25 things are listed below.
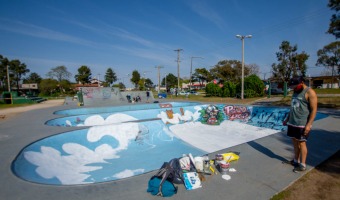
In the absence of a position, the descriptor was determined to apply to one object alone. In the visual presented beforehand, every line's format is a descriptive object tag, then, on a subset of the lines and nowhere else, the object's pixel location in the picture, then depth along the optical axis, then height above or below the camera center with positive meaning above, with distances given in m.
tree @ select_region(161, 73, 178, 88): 106.44 +6.43
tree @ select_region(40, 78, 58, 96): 52.50 +1.66
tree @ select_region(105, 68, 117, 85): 80.06 +6.59
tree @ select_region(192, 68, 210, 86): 74.25 +6.73
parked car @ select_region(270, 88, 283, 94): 31.71 -0.50
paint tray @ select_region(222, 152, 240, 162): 3.84 -1.48
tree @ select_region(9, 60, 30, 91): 55.64 +7.24
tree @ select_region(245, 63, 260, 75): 53.50 +5.97
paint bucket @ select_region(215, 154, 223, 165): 3.65 -1.43
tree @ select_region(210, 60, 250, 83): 51.41 +5.43
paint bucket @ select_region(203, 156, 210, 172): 3.45 -1.45
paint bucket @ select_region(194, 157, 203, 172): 3.42 -1.43
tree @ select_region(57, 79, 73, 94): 53.69 +1.35
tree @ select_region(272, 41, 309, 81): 35.78 +5.14
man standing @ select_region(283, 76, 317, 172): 3.20 -0.48
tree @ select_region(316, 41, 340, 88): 42.34 +7.88
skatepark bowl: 5.07 -2.21
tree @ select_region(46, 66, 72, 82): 59.41 +6.55
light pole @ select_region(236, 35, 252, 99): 20.95 +6.13
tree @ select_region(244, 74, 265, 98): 25.45 +0.21
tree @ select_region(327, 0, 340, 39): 11.13 +4.29
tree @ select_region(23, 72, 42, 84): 83.25 +6.65
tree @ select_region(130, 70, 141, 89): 66.56 +4.95
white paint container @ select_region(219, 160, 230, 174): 3.39 -1.48
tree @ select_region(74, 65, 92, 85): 62.31 +5.75
